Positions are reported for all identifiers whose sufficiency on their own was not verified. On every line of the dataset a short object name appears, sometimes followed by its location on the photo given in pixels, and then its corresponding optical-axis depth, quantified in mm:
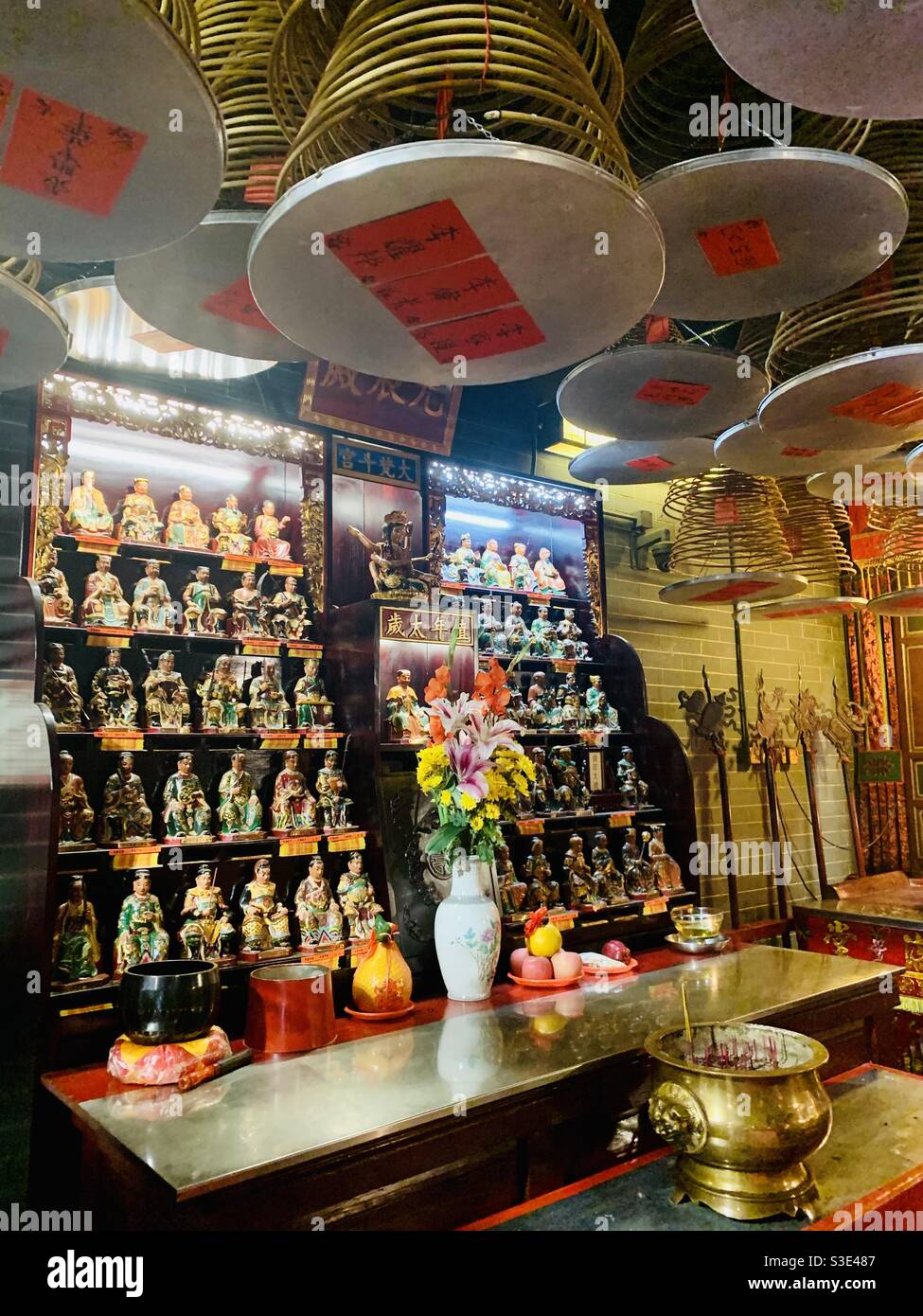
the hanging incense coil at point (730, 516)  4230
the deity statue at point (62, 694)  2848
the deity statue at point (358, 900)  3209
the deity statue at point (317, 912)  3115
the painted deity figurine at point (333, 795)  3377
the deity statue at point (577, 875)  4027
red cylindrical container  2416
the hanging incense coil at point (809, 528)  4853
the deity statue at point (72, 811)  2777
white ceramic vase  2936
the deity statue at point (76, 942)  2578
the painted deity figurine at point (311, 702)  3490
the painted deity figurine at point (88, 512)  3102
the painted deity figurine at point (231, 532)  3496
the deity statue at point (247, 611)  3406
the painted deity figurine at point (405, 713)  3491
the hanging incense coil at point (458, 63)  1288
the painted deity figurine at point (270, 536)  3629
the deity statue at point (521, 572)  4605
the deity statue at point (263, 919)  2977
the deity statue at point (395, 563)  3641
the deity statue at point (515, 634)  4418
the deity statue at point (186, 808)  3008
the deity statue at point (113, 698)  2979
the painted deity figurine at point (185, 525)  3376
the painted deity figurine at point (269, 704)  3367
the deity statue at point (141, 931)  2711
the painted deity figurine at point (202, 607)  3316
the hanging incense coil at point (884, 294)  2324
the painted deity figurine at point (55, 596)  2949
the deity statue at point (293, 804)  3273
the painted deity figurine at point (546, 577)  4720
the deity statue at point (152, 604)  3164
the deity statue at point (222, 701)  3230
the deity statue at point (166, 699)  3115
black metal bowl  2172
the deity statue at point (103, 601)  3037
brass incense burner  1573
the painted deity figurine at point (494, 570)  4488
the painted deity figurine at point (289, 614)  3539
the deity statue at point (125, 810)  2873
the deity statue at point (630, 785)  4508
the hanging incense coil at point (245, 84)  1701
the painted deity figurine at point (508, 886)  3772
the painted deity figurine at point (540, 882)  3918
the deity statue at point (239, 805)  3154
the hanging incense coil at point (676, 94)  1922
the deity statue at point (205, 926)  2861
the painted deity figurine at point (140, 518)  3234
